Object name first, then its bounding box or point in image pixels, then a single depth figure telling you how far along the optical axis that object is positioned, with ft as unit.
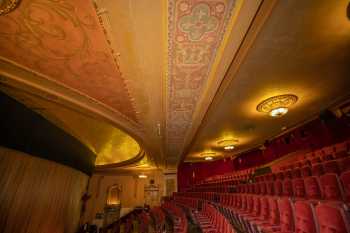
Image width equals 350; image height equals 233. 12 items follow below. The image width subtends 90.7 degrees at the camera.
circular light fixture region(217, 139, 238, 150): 17.07
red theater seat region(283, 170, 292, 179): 8.39
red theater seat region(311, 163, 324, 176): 6.77
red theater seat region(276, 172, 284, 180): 9.14
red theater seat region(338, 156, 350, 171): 5.92
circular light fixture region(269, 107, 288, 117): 10.62
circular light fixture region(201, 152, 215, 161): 21.89
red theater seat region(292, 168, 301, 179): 7.81
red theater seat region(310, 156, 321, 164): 9.52
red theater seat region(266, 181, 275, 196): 7.87
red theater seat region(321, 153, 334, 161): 8.40
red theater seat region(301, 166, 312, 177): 7.31
